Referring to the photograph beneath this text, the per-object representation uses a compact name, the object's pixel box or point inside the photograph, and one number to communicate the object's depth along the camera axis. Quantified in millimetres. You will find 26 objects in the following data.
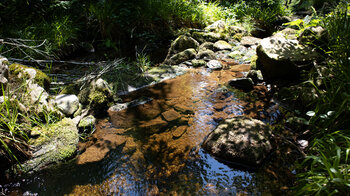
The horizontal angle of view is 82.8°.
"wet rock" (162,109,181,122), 4077
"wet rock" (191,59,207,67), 7277
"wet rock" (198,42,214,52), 8509
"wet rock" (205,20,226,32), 9594
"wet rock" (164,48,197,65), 7547
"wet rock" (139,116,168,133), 3733
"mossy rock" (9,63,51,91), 3482
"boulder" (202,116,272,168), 2789
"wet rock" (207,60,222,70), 6984
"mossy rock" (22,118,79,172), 2854
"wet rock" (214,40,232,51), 8656
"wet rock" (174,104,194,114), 4291
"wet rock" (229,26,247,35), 10008
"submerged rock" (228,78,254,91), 5160
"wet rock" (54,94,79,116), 3829
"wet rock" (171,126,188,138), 3537
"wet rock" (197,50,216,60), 7813
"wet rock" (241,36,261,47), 8906
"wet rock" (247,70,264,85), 5531
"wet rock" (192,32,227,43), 8922
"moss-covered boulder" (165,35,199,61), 7957
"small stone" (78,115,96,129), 3648
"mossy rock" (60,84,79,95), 4558
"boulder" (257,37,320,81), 4418
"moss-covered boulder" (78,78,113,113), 4344
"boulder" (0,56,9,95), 3023
